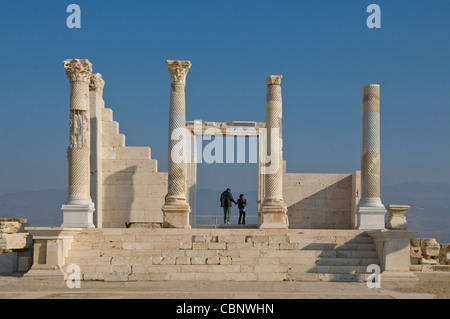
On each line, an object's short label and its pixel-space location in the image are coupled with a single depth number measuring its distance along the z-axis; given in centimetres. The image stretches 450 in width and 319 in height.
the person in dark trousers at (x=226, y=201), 3253
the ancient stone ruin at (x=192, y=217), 2044
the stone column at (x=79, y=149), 2462
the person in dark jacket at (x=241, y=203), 3331
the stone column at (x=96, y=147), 2977
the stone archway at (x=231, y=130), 3177
